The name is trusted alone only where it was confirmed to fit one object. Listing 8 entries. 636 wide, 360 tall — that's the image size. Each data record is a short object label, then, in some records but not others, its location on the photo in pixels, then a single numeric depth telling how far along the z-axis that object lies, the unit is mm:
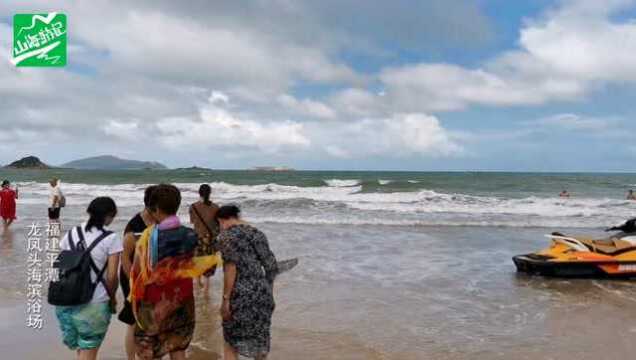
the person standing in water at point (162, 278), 3354
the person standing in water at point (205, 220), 6933
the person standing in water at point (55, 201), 13594
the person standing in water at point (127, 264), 3486
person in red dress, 13984
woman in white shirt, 3441
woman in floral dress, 3697
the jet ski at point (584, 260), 8984
